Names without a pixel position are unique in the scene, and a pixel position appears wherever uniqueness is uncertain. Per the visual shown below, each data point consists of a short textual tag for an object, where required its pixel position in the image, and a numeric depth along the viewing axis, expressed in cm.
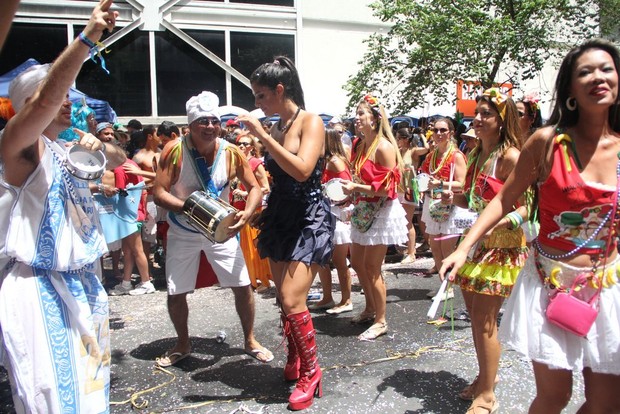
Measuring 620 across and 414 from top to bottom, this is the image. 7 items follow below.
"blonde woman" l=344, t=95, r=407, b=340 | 480
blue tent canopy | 861
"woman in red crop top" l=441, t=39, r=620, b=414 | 229
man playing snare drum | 407
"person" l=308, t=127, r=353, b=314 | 559
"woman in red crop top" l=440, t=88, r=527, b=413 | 319
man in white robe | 223
